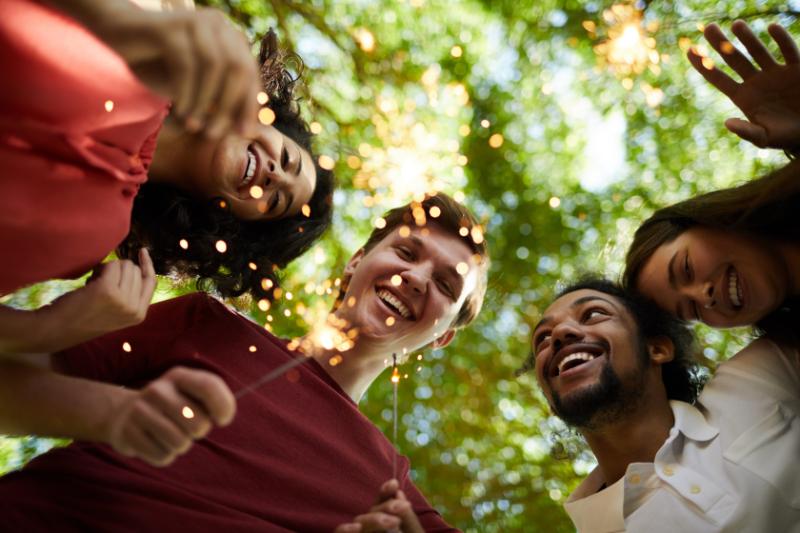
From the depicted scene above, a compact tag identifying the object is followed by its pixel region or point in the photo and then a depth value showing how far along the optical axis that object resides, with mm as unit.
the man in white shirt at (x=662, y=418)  876
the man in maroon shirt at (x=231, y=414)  667
